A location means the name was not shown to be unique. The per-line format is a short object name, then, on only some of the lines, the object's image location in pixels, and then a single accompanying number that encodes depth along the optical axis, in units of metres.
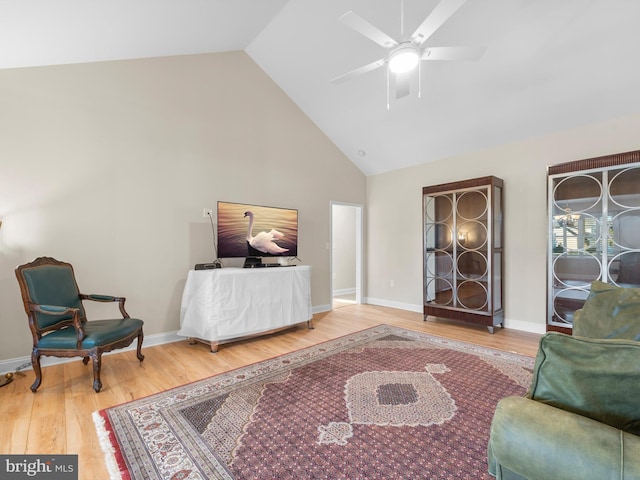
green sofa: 0.69
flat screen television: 3.65
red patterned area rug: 1.52
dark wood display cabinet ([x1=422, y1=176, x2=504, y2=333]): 3.85
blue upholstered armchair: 2.30
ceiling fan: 1.98
